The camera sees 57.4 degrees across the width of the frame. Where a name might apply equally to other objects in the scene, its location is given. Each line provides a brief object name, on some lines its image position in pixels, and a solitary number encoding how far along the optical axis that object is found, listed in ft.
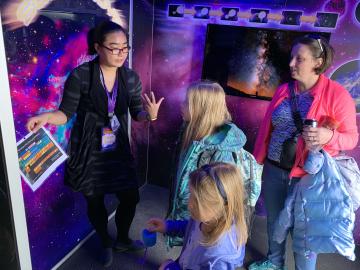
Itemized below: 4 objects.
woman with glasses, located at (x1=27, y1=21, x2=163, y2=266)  6.49
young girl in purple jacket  4.41
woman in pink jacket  6.07
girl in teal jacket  5.75
